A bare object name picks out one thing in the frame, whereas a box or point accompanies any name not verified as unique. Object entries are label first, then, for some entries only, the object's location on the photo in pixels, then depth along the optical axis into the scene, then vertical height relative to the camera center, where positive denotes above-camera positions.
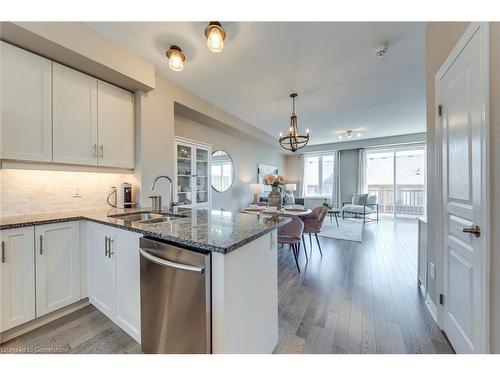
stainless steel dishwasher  0.96 -0.62
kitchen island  0.95 -0.48
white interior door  1.08 -0.07
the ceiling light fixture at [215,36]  1.54 +1.21
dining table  2.93 -0.39
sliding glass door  6.15 +0.27
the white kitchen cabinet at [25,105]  1.55 +0.70
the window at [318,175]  7.37 +0.46
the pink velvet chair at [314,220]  3.12 -0.53
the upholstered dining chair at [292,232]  2.63 -0.62
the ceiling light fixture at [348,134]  5.26 +1.52
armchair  5.80 -0.56
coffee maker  2.34 -0.11
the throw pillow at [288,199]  6.22 -0.39
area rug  4.22 -1.07
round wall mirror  4.39 +0.40
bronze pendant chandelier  3.24 +0.94
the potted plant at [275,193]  3.07 -0.09
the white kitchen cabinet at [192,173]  3.39 +0.27
